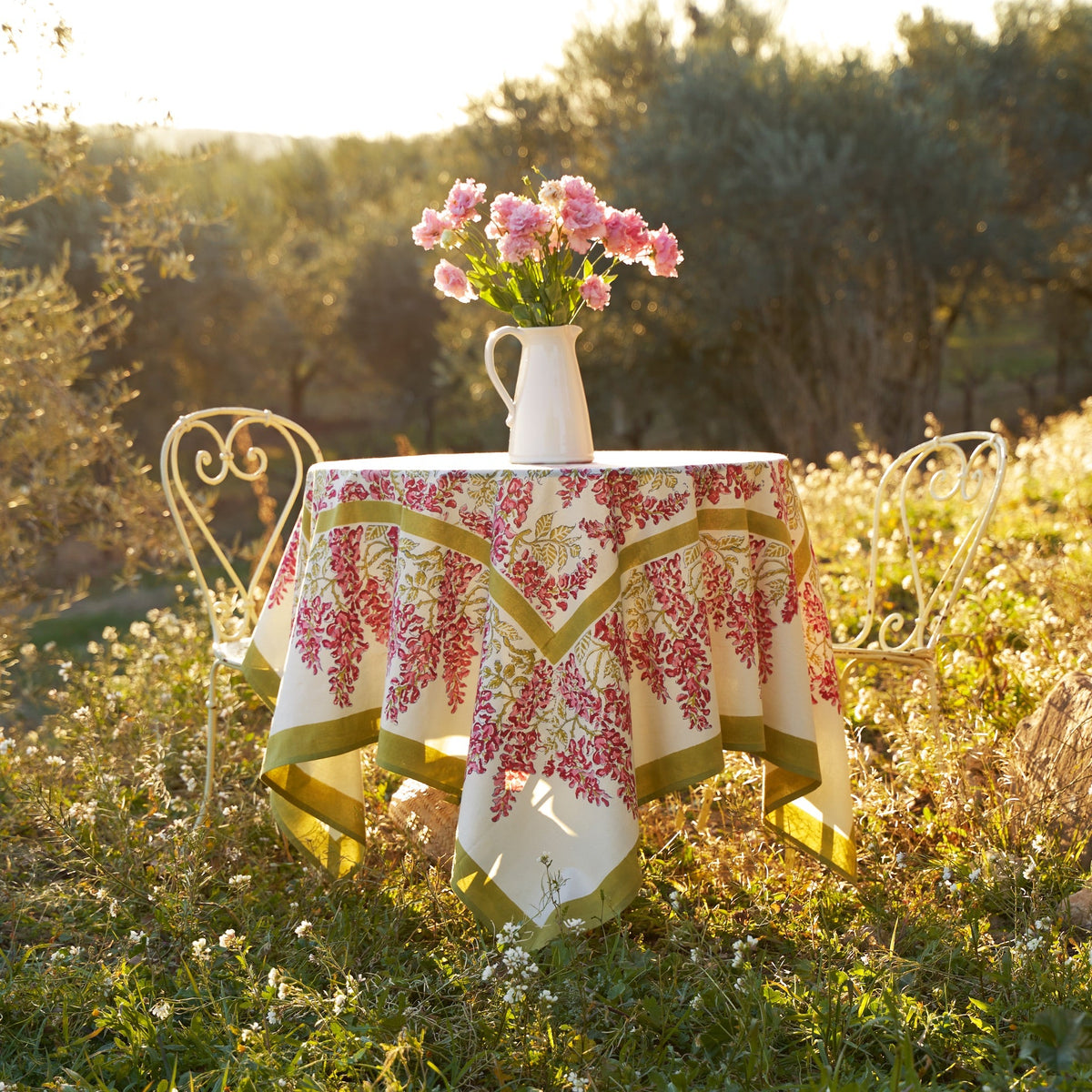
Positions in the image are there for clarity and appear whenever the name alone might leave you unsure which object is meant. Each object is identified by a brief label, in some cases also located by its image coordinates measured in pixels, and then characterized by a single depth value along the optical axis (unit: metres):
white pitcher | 2.55
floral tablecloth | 2.25
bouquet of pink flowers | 2.43
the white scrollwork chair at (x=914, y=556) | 2.69
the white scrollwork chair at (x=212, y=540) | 2.98
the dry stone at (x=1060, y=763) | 2.56
